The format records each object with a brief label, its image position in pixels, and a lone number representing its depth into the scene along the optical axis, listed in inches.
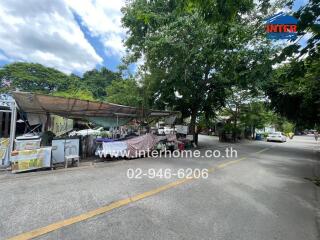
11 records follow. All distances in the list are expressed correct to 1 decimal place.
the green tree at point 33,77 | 1451.8
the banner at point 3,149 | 277.9
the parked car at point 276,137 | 1059.3
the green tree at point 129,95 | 628.1
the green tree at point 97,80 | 1882.4
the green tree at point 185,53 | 401.4
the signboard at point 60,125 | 535.9
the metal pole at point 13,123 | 274.1
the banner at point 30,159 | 257.0
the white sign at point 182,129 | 622.5
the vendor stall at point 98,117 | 302.6
